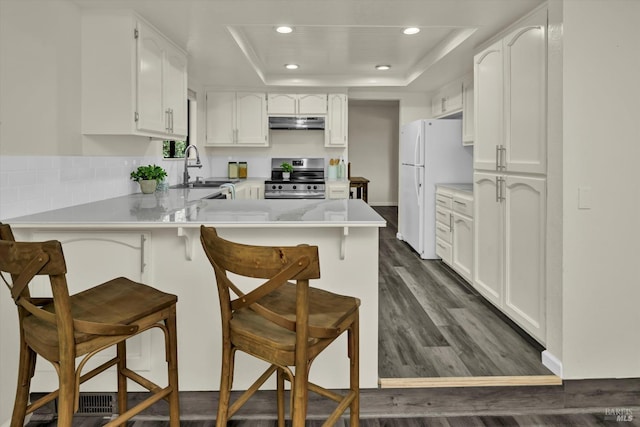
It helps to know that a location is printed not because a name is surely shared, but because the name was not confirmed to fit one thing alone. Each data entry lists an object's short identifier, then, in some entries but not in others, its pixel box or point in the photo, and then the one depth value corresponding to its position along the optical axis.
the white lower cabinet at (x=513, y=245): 2.65
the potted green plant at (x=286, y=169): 6.07
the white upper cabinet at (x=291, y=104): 5.88
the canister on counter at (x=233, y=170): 6.05
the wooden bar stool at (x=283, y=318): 1.31
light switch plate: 2.32
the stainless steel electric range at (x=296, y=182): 5.64
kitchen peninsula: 2.19
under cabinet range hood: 5.90
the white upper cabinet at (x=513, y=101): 2.62
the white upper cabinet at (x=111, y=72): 2.76
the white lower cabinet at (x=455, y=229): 4.04
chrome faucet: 4.59
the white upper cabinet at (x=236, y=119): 5.83
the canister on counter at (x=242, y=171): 6.11
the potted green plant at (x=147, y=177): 3.54
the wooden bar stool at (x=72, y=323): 1.36
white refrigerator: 5.09
